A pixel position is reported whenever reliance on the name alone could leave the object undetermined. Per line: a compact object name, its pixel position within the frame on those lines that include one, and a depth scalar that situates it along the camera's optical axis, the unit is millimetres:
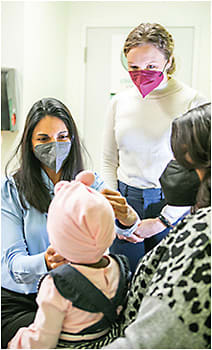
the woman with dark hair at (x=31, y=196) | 1015
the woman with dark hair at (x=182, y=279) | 686
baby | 738
